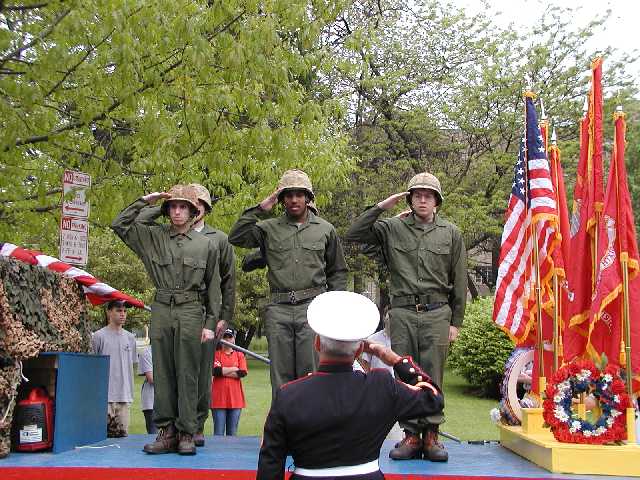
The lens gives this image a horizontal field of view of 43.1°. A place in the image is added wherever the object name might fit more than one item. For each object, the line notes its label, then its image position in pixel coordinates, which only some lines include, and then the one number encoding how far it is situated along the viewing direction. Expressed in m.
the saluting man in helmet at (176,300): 6.16
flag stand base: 5.49
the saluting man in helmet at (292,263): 6.23
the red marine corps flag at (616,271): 6.16
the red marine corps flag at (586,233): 6.51
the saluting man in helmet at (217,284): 6.51
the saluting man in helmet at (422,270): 6.19
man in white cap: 3.03
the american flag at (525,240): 6.89
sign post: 6.91
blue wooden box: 6.26
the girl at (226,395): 9.13
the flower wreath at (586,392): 5.67
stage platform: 5.25
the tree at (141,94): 6.96
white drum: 6.95
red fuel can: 6.05
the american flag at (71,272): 6.82
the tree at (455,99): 24.48
